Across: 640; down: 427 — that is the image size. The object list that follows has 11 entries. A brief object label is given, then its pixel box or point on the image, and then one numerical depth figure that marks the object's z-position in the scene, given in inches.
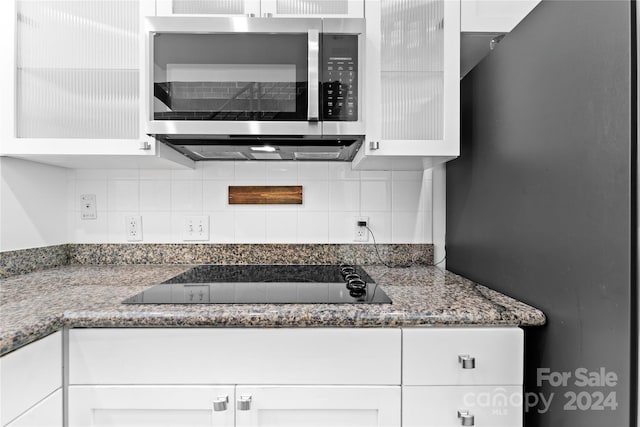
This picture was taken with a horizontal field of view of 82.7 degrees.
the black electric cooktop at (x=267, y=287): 40.5
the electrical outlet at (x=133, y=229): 65.7
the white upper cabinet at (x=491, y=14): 51.4
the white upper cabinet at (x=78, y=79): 50.8
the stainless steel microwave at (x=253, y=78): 47.5
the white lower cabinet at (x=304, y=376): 37.2
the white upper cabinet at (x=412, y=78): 50.1
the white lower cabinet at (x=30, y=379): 30.3
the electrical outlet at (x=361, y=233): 66.5
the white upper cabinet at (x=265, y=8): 50.8
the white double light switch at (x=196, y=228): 66.1
